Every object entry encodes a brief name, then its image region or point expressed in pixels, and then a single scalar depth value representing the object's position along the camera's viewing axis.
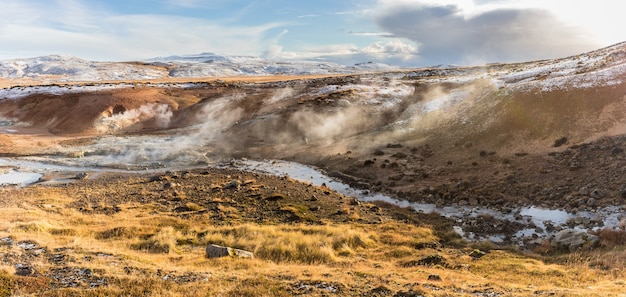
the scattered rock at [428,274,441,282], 13.76
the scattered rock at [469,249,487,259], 18.70
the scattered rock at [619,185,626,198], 22.65
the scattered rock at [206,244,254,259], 16.05
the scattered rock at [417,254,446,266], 16.98
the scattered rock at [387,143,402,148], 41.82
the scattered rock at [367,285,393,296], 11.79
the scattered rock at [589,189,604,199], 23.33
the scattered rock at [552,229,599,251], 18.89
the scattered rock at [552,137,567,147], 31.77
